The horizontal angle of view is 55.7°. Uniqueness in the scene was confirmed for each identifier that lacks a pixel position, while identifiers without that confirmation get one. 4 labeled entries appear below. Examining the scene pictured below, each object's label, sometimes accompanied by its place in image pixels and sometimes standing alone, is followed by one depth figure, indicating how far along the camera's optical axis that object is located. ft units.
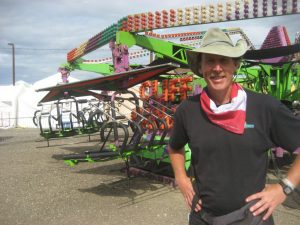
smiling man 4.95
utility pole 118.73
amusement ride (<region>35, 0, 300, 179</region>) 16.42
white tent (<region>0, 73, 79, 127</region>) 66.48
